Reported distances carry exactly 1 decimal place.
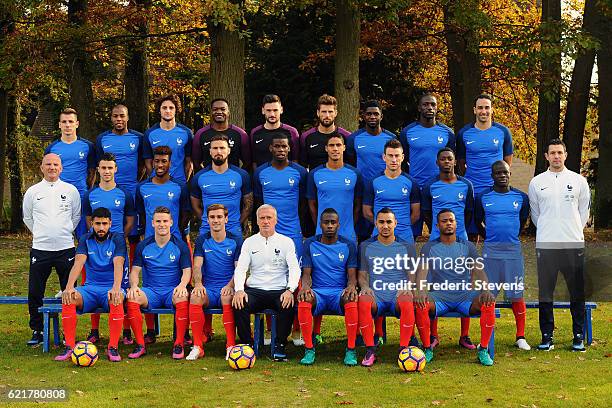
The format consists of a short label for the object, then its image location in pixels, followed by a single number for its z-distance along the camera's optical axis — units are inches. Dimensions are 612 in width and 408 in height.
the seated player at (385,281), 373.1
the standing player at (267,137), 432.1
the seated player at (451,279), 378.3
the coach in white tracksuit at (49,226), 416.2
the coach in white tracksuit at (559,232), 397.4
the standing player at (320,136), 423.8
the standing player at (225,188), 416.5
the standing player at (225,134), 436.8
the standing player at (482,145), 426.0
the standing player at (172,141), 440.1
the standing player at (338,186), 410.0
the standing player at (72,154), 438.6
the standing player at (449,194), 399.9
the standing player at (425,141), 428.1
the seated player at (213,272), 388.5
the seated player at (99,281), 387.5
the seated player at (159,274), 391.9
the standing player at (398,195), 404.8
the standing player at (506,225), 401.7
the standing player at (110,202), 416.2
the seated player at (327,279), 377.7
